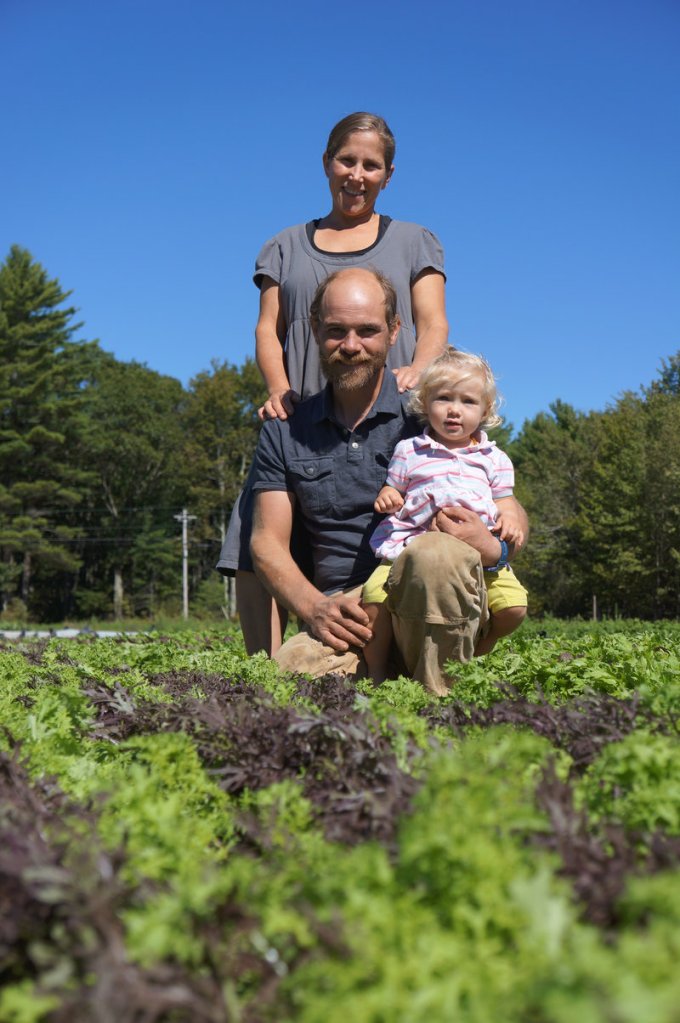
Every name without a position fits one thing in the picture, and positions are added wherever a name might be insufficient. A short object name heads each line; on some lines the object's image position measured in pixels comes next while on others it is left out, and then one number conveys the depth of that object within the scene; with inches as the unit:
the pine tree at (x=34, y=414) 2010.3
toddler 177.0
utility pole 2154.3
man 167.0
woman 204.4
